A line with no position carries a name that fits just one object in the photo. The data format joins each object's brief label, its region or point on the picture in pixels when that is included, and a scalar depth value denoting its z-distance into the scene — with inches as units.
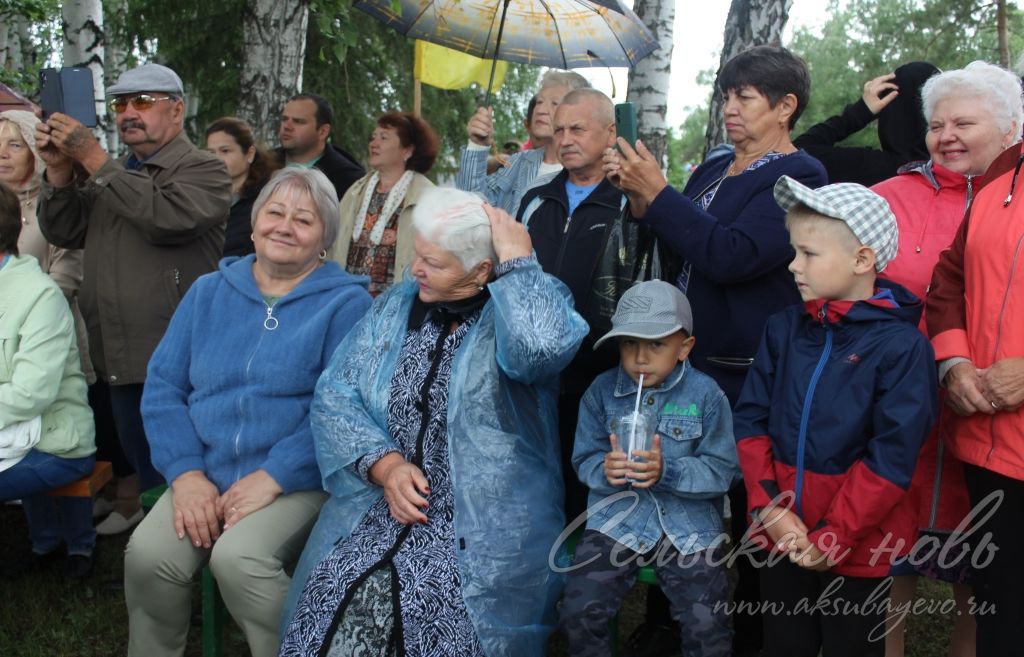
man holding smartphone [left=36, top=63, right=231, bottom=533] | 165.3
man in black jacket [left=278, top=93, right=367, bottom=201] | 237.9
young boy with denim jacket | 121.0
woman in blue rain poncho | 115.1
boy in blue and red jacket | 107.5
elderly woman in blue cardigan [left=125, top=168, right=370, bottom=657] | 128.8
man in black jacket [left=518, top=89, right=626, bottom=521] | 148.7
